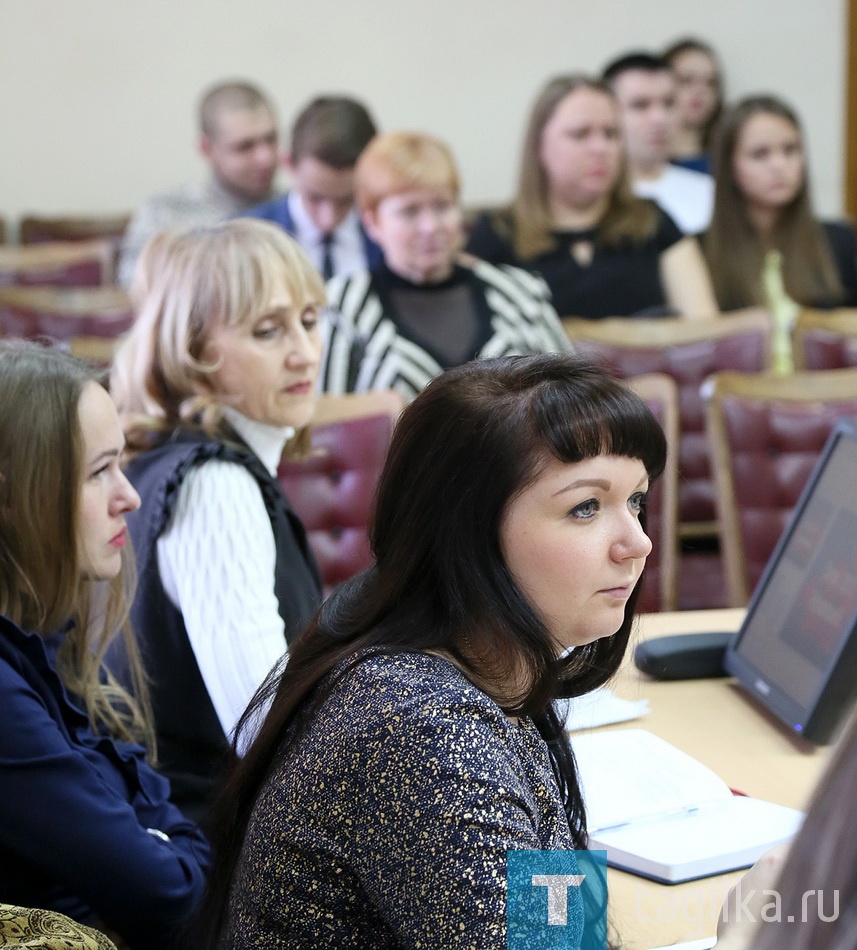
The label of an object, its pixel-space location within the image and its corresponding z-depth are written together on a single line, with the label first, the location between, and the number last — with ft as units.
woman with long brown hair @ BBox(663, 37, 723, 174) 24.79
